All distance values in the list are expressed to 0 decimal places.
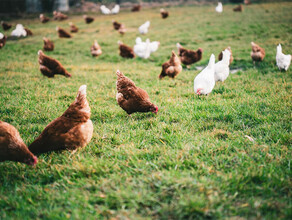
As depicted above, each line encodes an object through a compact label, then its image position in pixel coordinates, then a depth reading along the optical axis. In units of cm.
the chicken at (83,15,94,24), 1871
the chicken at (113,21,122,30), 1559
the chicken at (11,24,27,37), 1445
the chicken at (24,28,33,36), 1514
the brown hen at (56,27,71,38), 1382
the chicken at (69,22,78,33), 1570
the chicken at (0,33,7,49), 1111
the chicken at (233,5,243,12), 2020
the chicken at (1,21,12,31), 1631
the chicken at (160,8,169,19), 1936
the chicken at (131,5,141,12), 2452
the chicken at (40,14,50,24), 1948
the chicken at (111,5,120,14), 2353
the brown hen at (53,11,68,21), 2028
